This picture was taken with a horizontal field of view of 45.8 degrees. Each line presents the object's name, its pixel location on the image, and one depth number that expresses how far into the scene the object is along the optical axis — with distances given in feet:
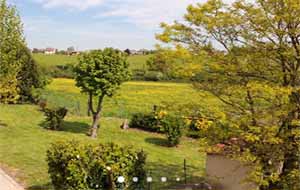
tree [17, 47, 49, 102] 73.97
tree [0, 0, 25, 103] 53.87
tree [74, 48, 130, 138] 47.24
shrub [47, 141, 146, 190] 26.68
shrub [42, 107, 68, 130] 52.59
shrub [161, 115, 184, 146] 49.28
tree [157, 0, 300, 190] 20.23
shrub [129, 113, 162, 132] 56.11
